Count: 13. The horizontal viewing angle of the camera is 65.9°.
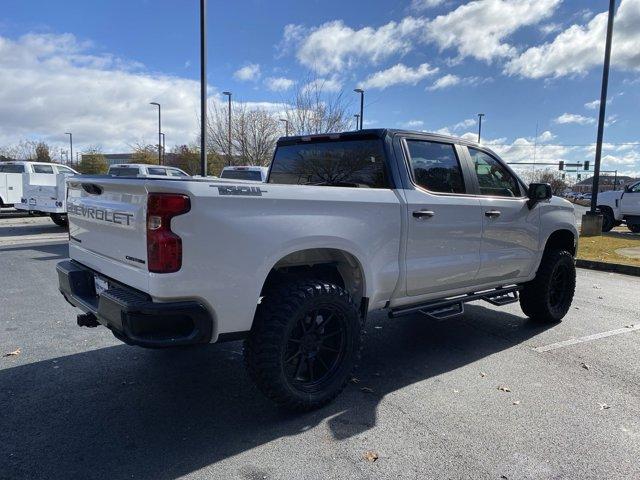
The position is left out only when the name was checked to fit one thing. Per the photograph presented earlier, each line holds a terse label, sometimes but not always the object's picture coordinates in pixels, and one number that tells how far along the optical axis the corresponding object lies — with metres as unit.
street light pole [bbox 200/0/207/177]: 12.16
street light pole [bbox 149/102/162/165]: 34.83
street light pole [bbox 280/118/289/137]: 25.02
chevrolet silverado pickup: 2.75
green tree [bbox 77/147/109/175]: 48.69
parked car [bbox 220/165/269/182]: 14.05
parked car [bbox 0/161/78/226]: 13.52
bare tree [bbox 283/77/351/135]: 24.69
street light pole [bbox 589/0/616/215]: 13.21
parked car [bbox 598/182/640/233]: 15.70
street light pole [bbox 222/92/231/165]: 25.89
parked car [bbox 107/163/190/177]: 15.50
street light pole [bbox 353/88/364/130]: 24.98
